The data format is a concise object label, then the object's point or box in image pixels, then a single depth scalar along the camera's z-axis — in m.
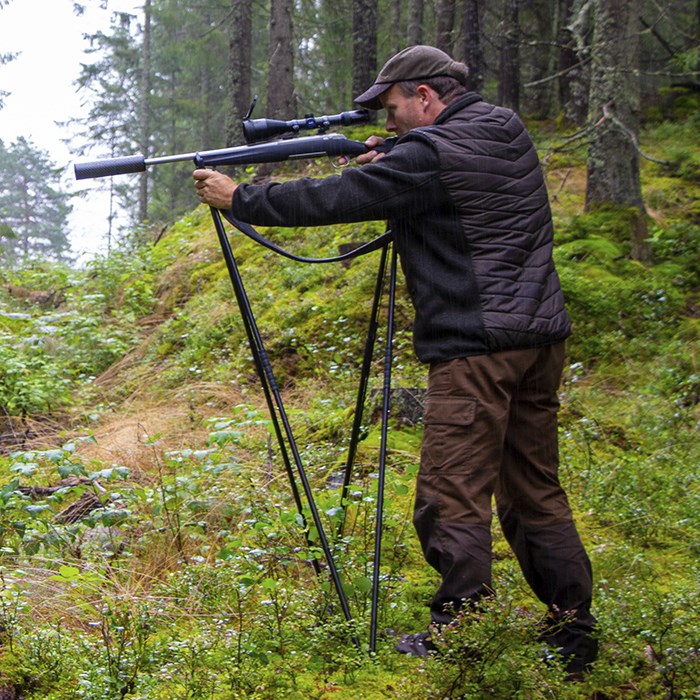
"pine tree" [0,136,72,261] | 48.50
